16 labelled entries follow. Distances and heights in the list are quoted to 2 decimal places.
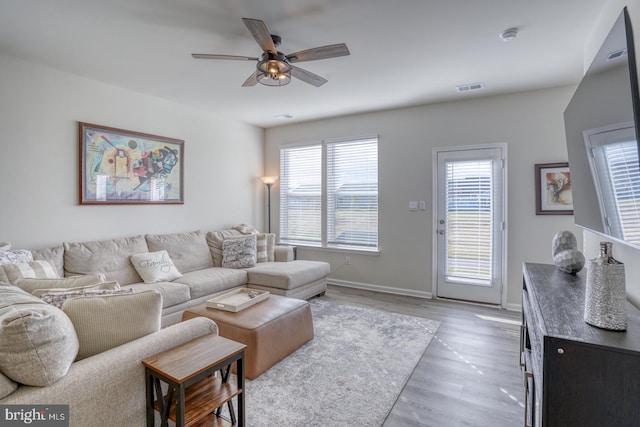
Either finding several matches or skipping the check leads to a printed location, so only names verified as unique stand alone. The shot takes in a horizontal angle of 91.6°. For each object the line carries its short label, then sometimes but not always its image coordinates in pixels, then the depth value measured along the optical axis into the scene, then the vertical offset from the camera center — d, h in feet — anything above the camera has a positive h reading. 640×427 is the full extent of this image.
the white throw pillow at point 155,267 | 10.91 -1.99
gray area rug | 6.34 -4.08
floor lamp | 17.29 +1.68
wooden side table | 4.23 -2.49
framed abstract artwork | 11.01 +1.74
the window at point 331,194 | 15.55 +0.93
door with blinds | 12.73 -0.53
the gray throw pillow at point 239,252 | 13.43 -1.79
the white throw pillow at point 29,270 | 7.23 -1.43
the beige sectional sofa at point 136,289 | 3.73 -2.09
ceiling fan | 6.73 +3.76
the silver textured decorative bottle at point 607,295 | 3.83 -1.05
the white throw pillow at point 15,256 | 7.73 -1.16
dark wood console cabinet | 3.41 -1.86
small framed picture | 11.52 +0.82
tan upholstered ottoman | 7.59 -3.03
